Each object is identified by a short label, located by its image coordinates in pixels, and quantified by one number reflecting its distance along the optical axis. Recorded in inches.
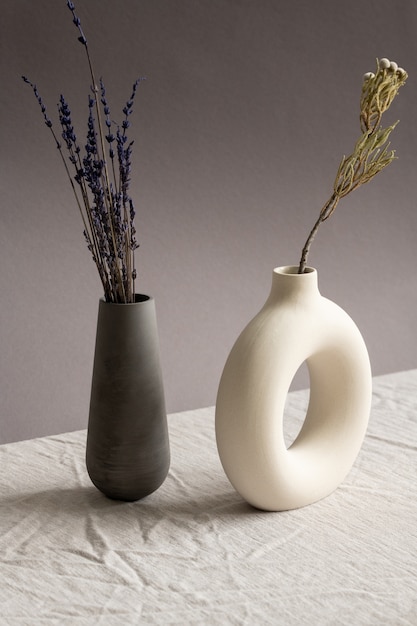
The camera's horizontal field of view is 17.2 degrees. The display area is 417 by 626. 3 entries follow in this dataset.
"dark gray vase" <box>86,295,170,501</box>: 48.4
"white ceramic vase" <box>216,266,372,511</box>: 47.3
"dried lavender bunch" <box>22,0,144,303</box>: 46.8
